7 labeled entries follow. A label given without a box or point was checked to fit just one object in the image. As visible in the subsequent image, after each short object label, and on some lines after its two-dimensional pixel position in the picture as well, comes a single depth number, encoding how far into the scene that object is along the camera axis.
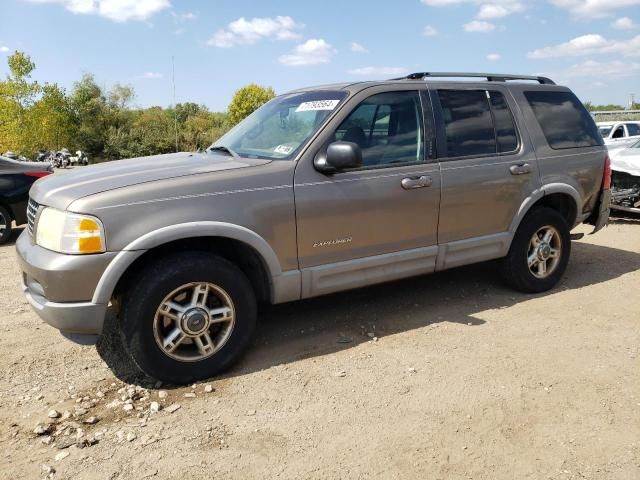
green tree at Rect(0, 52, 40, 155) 31.34
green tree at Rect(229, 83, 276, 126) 76.94
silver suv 3.21
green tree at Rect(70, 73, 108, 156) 49.81
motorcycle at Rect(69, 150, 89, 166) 43.15
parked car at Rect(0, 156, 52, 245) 7.92
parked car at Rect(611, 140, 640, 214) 9.16
